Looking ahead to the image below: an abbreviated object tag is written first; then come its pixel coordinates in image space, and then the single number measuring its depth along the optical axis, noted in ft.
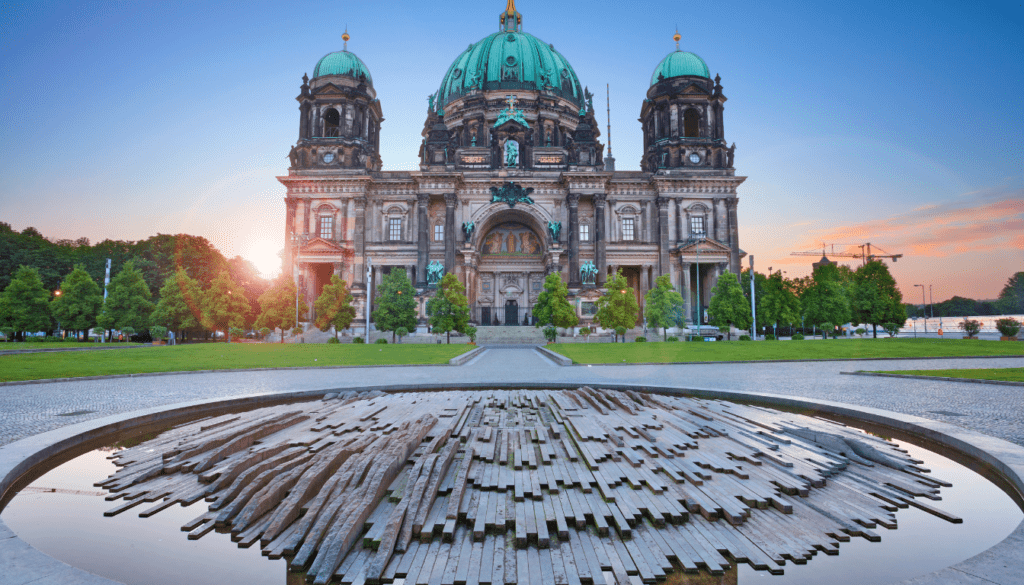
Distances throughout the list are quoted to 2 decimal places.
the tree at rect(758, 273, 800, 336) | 167.94
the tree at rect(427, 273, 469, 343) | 141.49
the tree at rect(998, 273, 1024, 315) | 349.82
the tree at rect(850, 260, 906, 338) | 179.11
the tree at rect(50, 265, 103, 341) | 154.92
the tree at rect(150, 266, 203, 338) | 158.92
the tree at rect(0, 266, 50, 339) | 151.33
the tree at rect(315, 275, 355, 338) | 148.66
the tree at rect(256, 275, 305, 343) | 145.07
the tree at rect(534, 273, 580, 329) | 148.05
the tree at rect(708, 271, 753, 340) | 153.58
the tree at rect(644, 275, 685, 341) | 149.59
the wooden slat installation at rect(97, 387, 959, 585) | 11.86
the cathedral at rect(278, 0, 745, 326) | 177.06
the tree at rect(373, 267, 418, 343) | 142.72
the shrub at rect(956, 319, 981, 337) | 150.61
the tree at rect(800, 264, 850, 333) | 184.65
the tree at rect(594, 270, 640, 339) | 140.05
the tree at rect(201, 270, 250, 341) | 157.69
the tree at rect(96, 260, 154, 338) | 155.63
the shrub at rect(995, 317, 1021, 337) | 136.77
